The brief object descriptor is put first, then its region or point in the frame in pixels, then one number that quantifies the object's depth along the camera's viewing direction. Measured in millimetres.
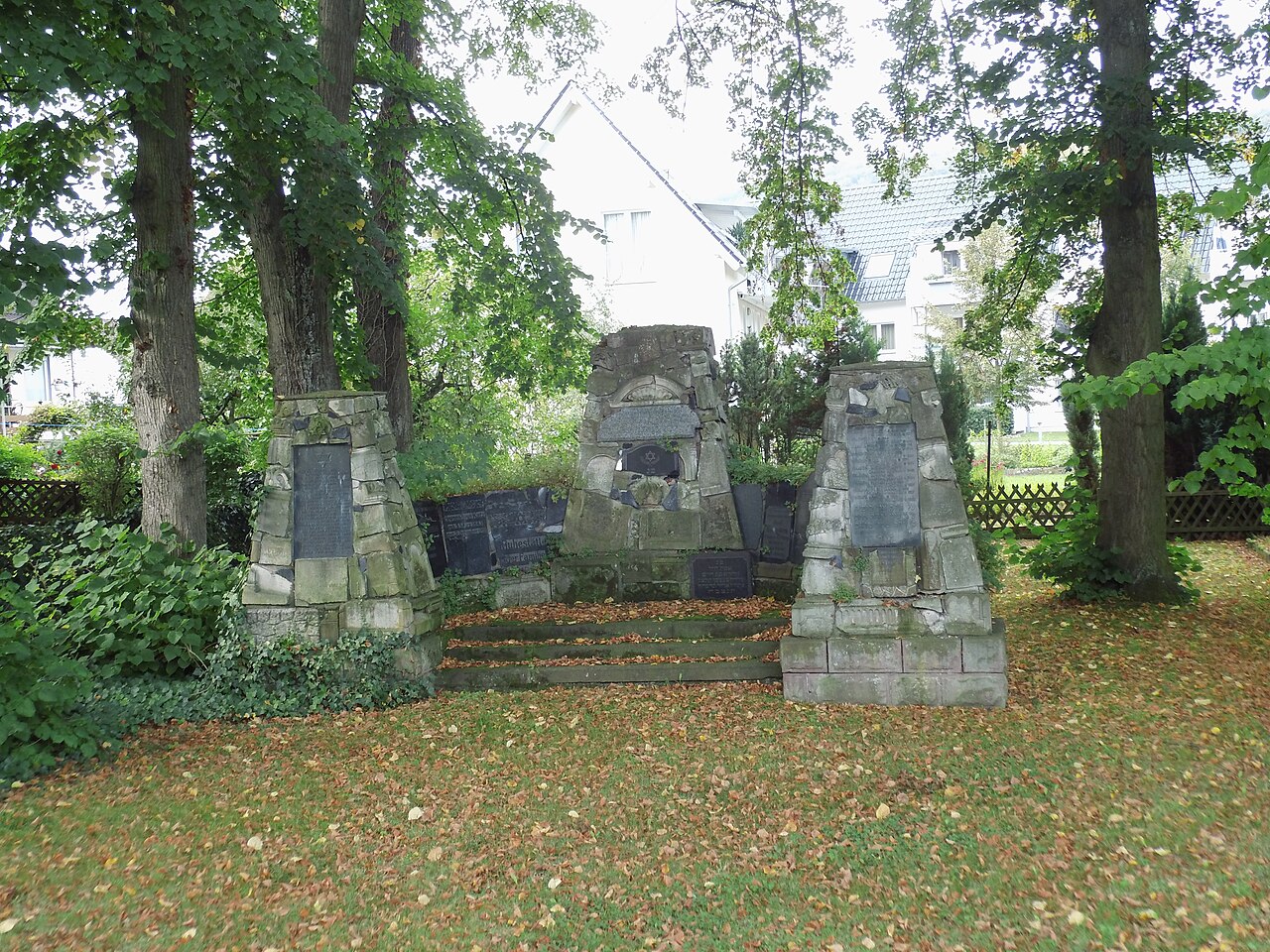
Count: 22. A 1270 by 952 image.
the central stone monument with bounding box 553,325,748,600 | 9211
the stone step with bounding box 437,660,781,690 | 7211
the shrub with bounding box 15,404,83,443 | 15586
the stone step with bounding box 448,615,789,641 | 7922
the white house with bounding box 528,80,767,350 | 22484
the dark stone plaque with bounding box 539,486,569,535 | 9477
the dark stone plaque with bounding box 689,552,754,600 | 9055
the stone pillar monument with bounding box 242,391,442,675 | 7270
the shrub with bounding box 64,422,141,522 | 11836
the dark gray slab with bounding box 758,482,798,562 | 9139
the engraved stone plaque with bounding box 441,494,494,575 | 9102
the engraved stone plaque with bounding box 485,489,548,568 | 9258
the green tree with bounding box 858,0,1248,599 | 8797
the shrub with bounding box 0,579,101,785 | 5531
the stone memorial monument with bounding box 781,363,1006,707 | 6531
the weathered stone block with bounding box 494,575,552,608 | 9141
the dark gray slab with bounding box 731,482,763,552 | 9234
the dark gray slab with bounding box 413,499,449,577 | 9016
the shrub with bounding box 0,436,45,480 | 14461
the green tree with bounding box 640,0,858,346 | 10992
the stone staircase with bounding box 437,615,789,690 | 7285
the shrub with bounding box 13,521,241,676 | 7052
